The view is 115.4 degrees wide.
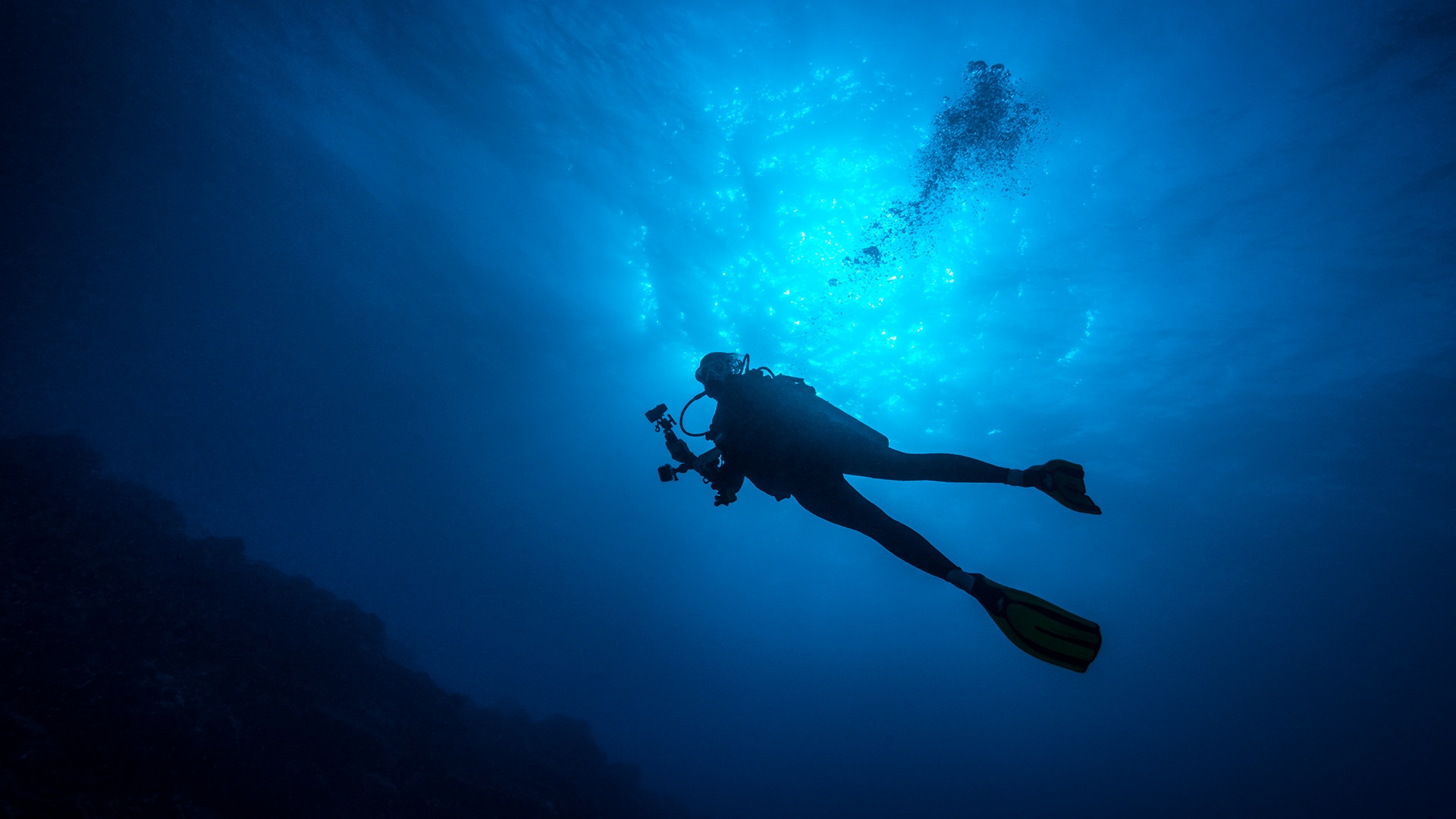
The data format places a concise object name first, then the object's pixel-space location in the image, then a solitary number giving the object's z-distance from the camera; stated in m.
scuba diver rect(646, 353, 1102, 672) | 3.02
